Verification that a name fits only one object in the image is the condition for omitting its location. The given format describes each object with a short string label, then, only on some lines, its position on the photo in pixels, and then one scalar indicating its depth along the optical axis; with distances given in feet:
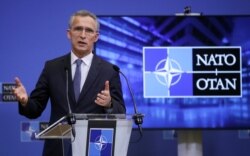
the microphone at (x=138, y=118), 18.24
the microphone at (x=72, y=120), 17.68
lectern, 17.74
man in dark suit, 19.48
